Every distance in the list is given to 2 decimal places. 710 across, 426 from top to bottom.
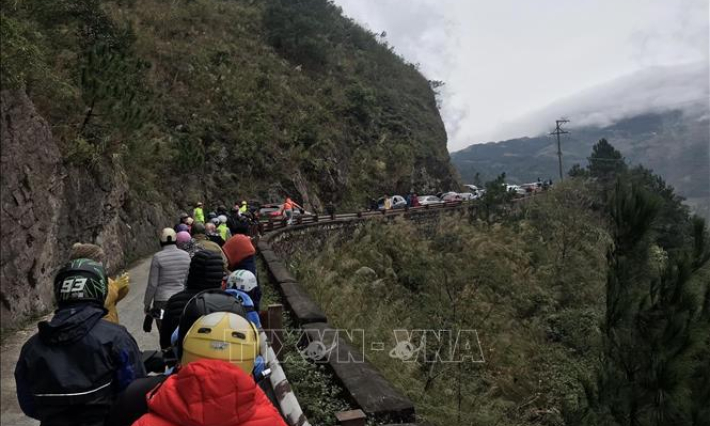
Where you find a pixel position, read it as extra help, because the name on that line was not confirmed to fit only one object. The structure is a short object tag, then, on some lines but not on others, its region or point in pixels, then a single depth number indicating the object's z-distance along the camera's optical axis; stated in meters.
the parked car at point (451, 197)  38.85
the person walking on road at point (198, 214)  13.91
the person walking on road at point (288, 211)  20.26
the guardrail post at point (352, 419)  3.59
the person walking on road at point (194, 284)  3.82
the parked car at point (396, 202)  33.47
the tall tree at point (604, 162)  50.50
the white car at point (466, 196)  38.39
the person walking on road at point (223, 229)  10.11
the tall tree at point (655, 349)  6.04
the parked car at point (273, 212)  21.80
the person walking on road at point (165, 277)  5.45
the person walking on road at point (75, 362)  2.39
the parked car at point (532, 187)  46.67
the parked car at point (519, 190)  33.46
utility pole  51.27
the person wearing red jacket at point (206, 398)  1.87
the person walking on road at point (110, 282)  3.53
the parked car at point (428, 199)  35.87
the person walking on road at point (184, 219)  10.83
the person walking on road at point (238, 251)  5.80
